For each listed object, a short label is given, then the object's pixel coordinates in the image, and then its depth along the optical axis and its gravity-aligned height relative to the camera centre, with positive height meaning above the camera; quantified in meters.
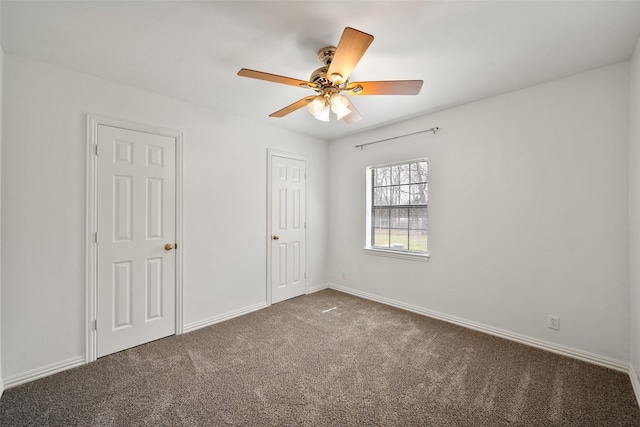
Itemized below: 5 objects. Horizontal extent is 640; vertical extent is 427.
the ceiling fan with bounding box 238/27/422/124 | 1.67 +0.89
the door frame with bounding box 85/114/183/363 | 2.37 -0.22
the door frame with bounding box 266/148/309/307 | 3.72 +0.05
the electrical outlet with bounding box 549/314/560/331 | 2.50 -0.98
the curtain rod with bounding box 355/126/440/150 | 3.28 +0.99
